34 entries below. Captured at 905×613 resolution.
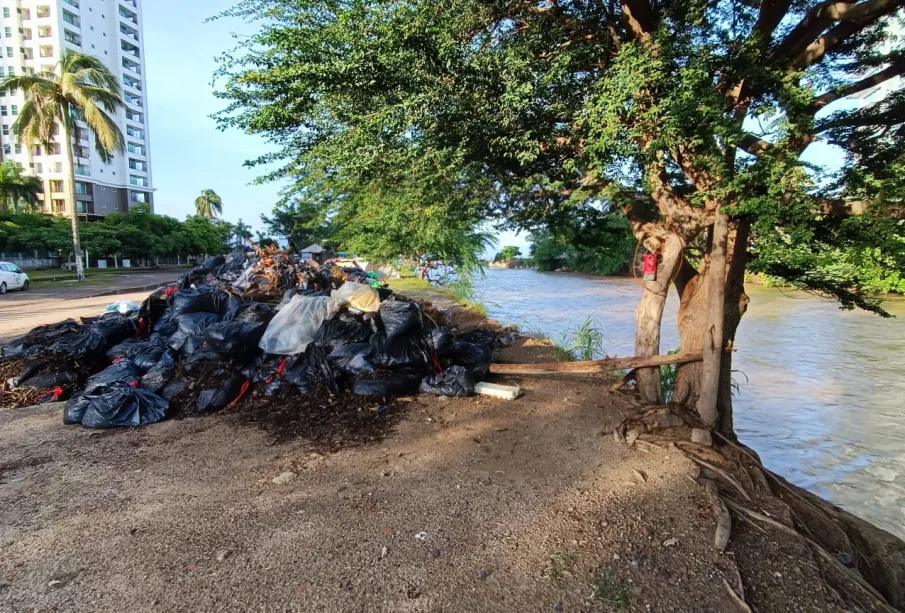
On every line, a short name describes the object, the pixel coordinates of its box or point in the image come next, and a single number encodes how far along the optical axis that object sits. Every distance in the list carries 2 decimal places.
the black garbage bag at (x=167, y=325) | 5.17
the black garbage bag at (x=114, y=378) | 4.09
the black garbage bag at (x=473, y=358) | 4.94
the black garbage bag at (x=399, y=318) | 4.61
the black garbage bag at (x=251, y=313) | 4.74
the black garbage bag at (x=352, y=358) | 4.43
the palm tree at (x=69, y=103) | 18.20
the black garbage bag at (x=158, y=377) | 4.21
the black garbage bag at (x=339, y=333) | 4.69
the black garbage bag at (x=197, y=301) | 5.28
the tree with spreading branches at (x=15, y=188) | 28.89
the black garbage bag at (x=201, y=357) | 4.45
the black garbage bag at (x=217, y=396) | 4.07
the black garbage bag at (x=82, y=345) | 4.81
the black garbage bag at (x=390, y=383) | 4.29
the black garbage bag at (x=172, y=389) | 4.18
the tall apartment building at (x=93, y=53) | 41.09
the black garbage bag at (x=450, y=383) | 4.56
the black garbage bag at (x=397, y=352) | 4.51
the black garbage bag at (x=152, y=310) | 5.67
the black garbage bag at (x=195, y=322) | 4.88
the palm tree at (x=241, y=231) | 57.24
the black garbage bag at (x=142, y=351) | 4.54
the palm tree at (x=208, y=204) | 70.69
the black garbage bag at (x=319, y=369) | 4.36
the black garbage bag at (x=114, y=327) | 5.11
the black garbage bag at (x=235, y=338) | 4.36
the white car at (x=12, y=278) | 15.22
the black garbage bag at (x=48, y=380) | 4.46
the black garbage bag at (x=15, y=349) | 5.18
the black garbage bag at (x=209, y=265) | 7.65
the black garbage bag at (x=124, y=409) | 3.68
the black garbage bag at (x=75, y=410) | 3.76
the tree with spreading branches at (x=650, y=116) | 3.18
